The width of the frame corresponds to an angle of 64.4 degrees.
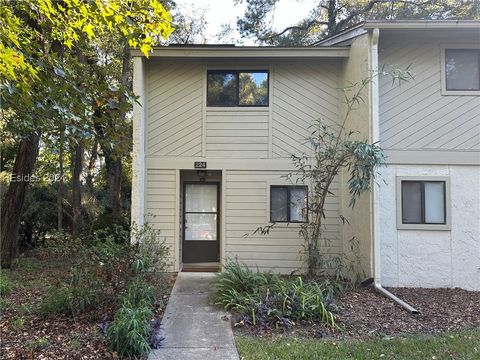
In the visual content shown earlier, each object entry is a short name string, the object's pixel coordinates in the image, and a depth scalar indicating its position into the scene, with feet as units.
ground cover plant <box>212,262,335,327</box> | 17.78
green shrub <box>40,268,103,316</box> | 17.85
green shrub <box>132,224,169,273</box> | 18.58
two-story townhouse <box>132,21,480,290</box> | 25.49
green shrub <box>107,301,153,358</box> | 14.15
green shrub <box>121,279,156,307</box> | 17.80
